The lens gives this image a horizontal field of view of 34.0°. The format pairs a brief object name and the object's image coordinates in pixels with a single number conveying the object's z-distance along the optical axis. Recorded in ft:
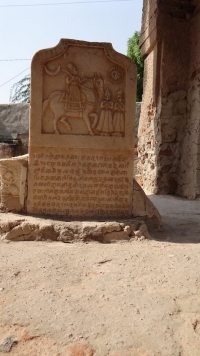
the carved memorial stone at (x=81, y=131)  10.20
